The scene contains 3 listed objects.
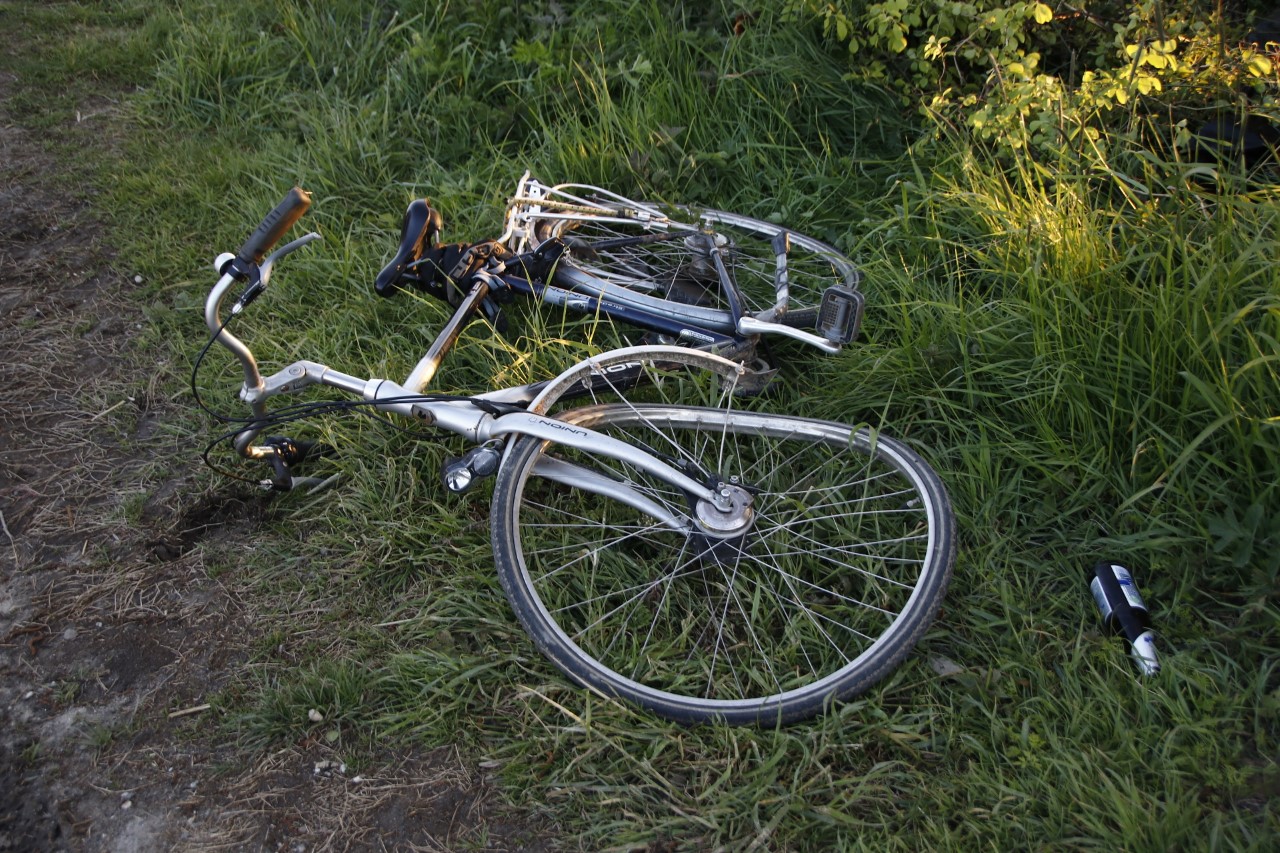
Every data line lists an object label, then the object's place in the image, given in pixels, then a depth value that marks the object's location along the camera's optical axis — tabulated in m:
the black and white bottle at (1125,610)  2.48
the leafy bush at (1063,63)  3.22
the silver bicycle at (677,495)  2.61
